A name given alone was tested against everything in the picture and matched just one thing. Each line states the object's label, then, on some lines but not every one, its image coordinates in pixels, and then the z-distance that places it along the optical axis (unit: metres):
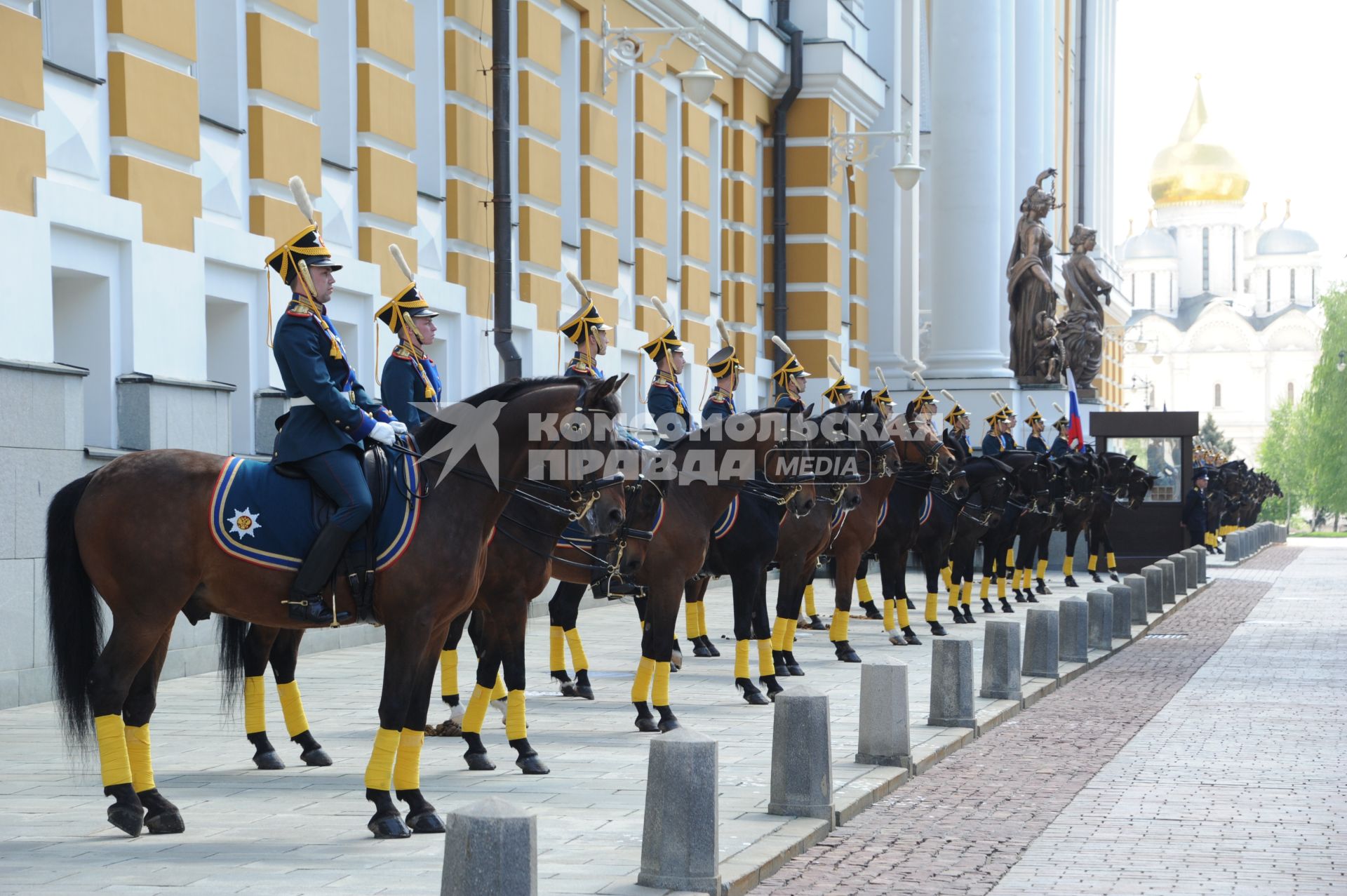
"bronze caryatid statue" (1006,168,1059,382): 36.19
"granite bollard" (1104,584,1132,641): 20.27
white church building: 154.25
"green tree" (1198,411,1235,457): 119.31
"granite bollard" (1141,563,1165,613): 23.89
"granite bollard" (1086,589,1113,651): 18.78
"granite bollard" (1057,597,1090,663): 17.33
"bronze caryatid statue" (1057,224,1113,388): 37.88
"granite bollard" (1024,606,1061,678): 16.00
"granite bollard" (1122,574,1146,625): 22.30
